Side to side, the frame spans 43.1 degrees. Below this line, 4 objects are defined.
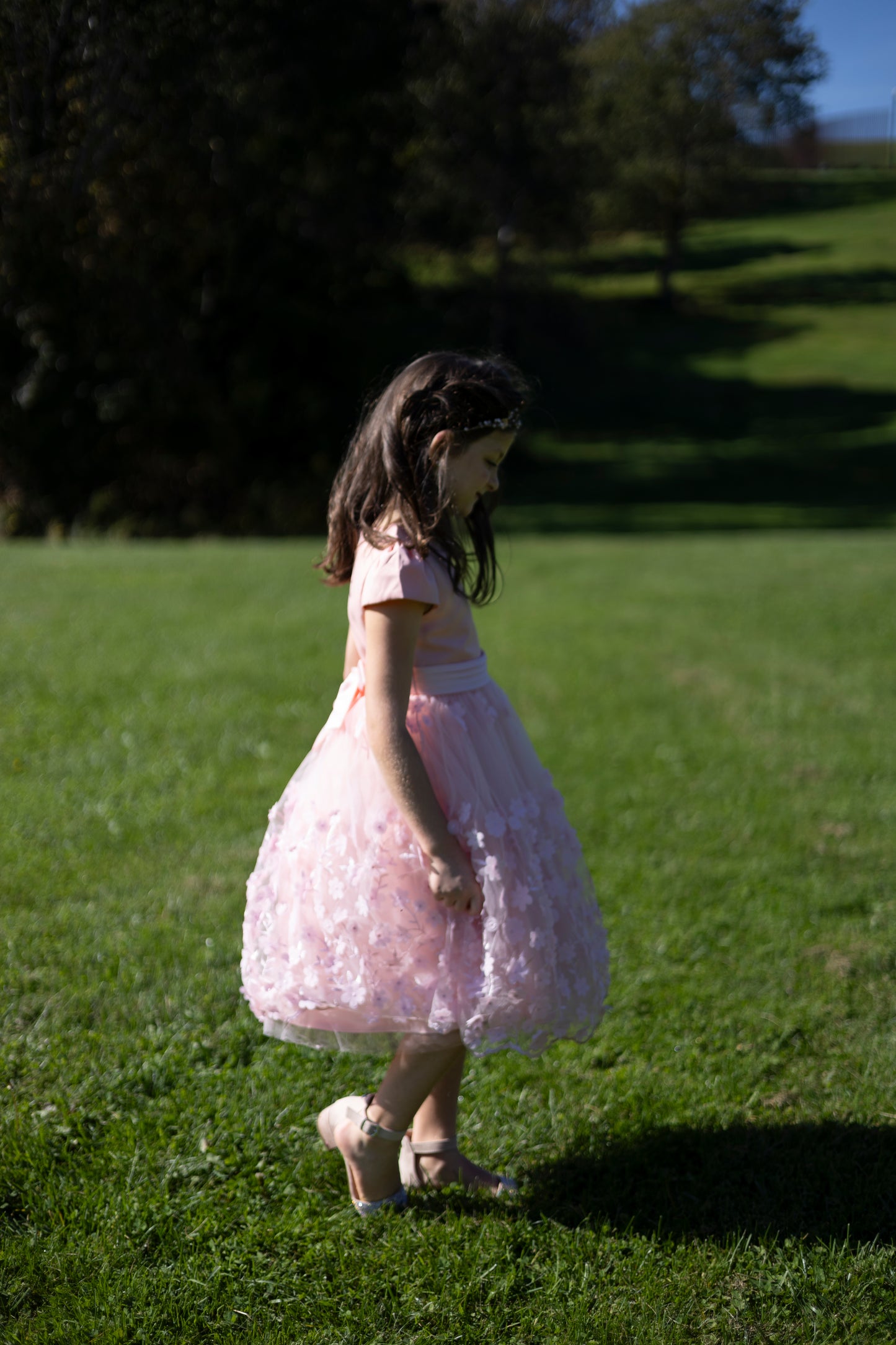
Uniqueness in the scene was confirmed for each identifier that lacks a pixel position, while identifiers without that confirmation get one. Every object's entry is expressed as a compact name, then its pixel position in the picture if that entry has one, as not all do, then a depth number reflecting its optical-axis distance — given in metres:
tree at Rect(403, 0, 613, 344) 20.83
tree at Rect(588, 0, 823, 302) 28.91
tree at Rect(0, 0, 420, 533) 13.46
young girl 2.11
